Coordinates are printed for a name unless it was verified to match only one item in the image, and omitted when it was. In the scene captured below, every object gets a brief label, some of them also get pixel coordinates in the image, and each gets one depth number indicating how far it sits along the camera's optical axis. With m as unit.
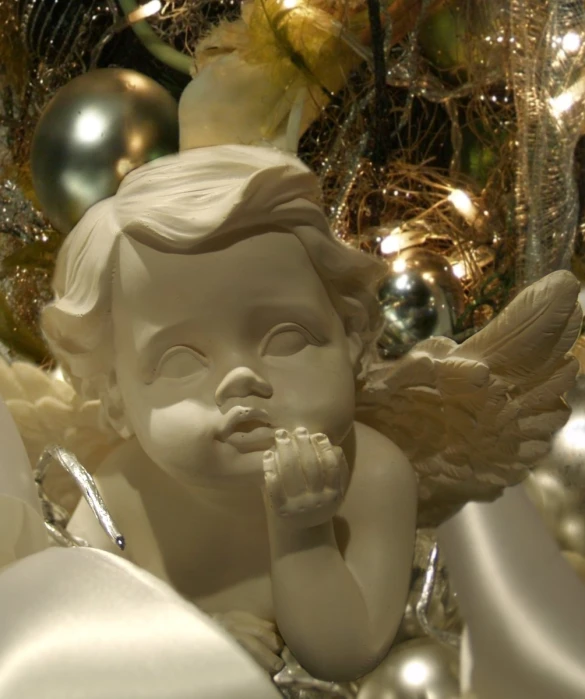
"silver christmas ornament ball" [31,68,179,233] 0.89
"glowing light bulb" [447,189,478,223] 0.98
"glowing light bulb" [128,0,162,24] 0.95
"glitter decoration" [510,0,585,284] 0.92
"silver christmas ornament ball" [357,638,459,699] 0.82
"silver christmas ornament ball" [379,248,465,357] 0.94
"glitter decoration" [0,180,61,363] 0.95
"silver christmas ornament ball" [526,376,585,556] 0.88
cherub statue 0.76
